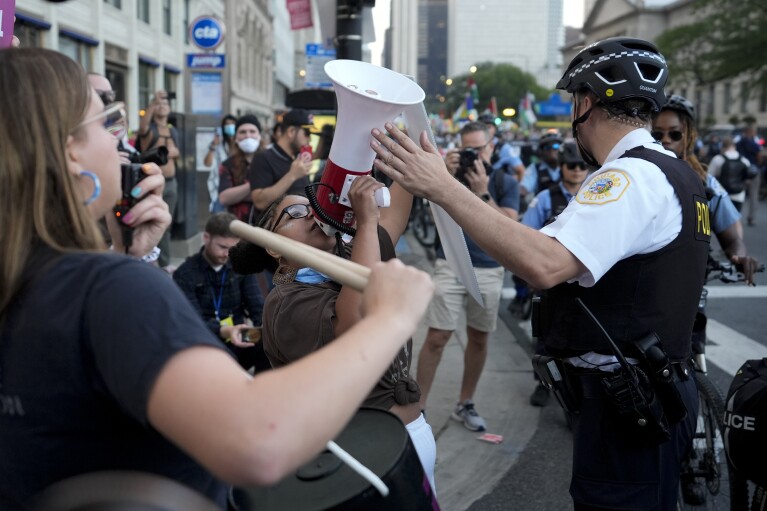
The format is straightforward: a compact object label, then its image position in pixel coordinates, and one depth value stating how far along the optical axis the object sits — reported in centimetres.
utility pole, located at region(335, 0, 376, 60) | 610
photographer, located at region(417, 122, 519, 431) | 516
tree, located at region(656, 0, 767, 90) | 3662
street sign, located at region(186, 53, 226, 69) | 1353
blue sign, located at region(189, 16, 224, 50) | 1406
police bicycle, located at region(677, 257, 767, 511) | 361
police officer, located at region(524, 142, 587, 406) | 570
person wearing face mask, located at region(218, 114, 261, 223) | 682
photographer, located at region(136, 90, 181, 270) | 676
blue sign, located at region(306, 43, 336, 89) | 1466
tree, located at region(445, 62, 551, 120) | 11788
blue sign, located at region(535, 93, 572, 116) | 7216
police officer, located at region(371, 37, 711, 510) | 229
